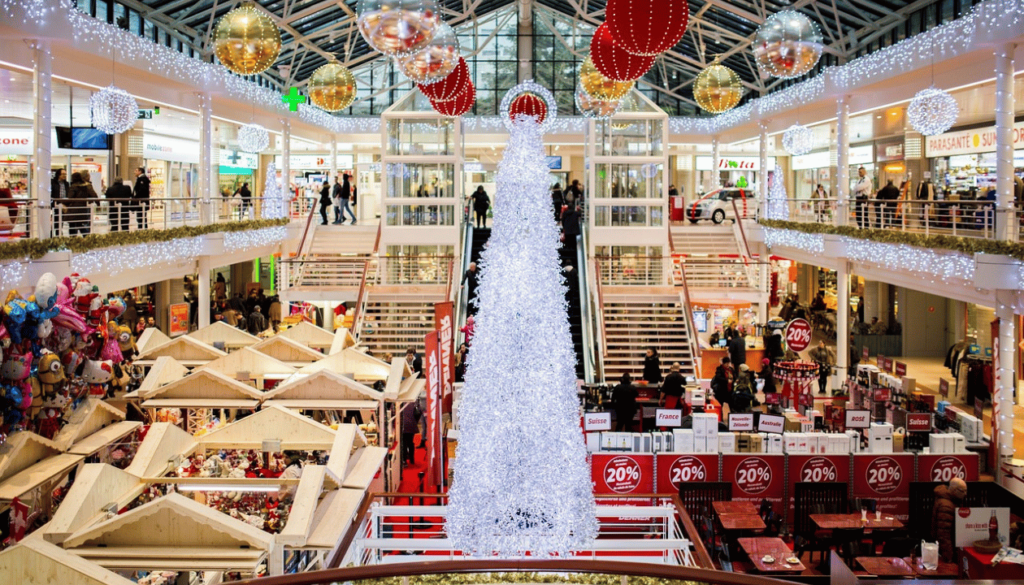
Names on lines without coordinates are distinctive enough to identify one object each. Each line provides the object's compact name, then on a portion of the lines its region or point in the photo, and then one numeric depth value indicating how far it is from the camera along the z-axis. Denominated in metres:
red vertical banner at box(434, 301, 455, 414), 11.23
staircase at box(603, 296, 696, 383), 18.64
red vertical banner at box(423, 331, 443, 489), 10.21
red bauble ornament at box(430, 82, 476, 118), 14.97
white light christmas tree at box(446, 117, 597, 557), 7.03
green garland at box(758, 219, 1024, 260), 11.85
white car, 28.67
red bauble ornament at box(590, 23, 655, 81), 10.85
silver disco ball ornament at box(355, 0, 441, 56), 7.97
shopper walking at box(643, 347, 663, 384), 16.41
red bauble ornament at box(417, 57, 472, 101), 13.39
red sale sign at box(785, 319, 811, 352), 15.95
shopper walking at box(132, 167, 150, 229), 16.91
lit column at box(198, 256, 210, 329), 19.50
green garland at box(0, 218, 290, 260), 11.56
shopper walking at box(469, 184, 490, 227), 25.02
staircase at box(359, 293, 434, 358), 19.80
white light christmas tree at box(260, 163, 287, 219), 24.86
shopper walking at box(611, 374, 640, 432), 14.09
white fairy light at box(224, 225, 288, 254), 20.47
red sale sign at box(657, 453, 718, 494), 11.34
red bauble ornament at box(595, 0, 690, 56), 8.06
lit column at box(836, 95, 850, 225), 19.02
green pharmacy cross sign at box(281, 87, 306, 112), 22.08
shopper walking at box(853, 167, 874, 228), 18.28
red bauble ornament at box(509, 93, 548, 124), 17.81
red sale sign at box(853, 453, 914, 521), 11.34
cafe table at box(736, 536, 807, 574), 9.05
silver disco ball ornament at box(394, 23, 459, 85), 10.26
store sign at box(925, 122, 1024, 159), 18.38
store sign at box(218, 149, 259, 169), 29.90
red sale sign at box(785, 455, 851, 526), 11.30
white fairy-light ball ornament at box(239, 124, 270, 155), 21.06
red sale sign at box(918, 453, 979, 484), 11.53
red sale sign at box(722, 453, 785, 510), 11.29
